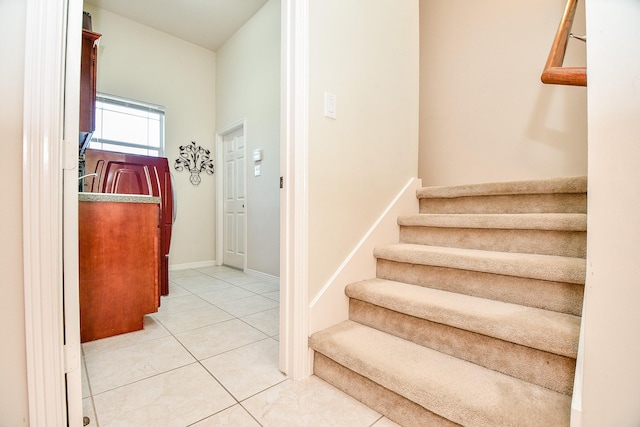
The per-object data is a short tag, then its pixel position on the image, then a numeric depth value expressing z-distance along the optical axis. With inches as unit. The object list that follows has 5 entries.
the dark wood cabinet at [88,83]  60.2
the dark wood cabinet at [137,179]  96.2
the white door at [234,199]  152.4
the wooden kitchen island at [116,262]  65.4
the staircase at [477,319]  34.5
